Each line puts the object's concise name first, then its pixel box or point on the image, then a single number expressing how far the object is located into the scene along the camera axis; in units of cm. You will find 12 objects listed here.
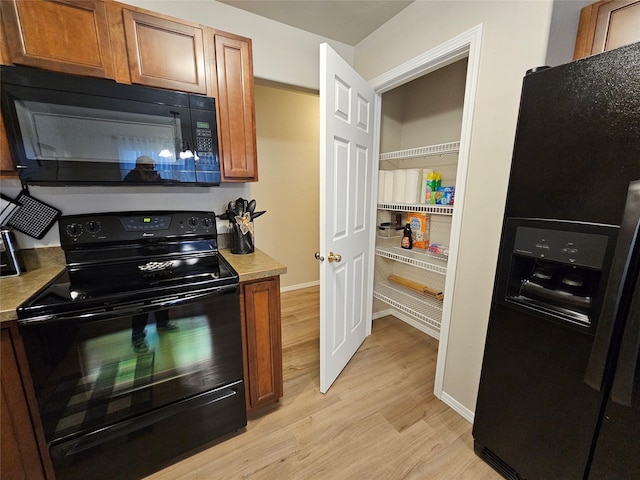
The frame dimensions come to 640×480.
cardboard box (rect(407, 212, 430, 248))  226
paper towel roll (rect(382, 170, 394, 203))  220
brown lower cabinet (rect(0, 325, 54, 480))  92
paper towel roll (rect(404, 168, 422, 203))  205
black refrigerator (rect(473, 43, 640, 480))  79
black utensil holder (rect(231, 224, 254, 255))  161
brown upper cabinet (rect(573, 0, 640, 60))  106
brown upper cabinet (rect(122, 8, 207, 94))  122
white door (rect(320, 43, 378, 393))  142
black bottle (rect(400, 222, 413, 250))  232
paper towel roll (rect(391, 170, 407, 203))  212
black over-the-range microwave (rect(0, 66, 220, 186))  106
